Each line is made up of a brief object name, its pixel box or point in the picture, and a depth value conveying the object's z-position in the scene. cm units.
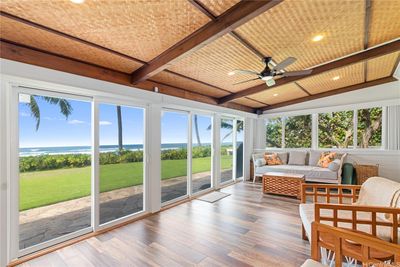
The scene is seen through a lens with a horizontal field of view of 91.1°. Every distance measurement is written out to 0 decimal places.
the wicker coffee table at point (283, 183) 446
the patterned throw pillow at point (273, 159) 601
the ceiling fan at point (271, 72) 281
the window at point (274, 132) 684
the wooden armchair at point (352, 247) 119
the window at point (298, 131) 632
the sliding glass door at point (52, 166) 245
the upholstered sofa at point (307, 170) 489
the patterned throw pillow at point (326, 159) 529
